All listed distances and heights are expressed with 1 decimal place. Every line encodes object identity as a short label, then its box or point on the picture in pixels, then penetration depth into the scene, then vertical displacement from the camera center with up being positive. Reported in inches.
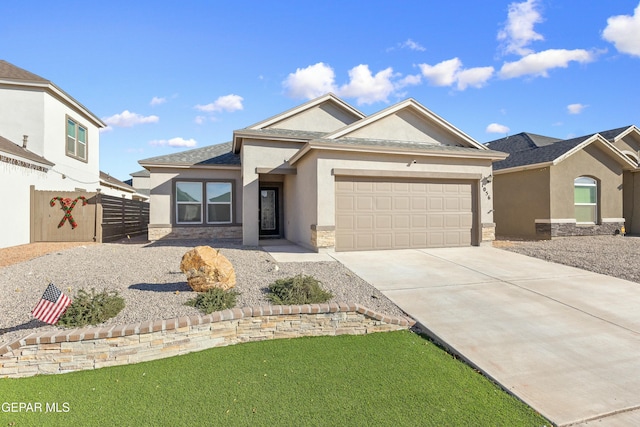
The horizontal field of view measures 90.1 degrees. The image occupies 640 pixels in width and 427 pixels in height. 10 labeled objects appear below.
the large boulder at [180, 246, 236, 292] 213.6 -35.3
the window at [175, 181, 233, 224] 575.2 +31.6
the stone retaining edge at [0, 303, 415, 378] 148.7 -61.2
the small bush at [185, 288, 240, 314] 191.0 -50.8
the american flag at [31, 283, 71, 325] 163.9 -45.4
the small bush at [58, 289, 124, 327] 169.8 -50.4
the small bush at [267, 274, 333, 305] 205.3 -49.4
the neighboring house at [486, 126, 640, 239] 551.5 +48.4
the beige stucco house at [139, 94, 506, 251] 406.9 +53.7
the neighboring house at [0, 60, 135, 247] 445.5 +131.5
